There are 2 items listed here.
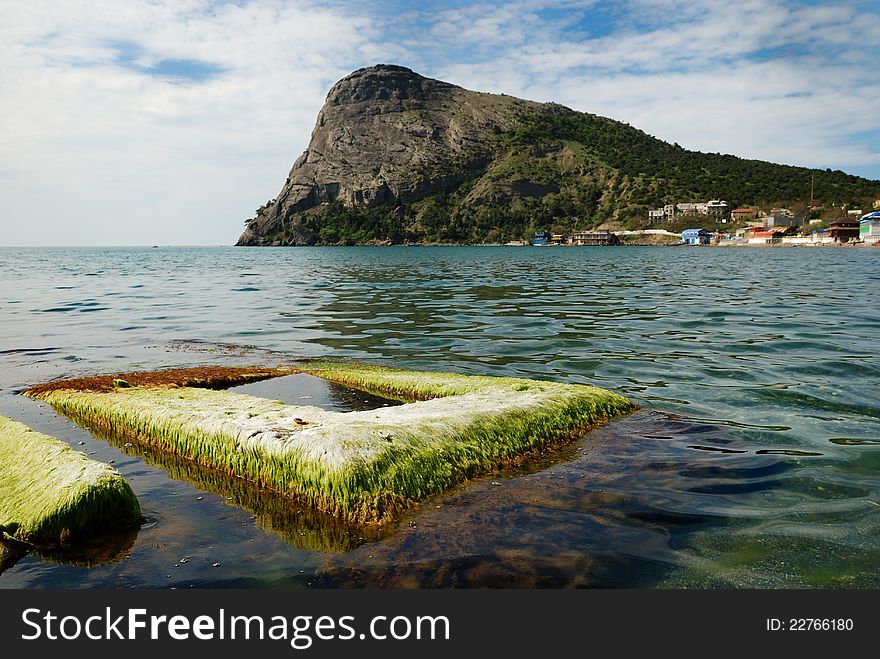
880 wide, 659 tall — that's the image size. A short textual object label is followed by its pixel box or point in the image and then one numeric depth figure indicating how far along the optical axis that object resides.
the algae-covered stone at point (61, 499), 6.27
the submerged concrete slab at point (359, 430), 7.04
